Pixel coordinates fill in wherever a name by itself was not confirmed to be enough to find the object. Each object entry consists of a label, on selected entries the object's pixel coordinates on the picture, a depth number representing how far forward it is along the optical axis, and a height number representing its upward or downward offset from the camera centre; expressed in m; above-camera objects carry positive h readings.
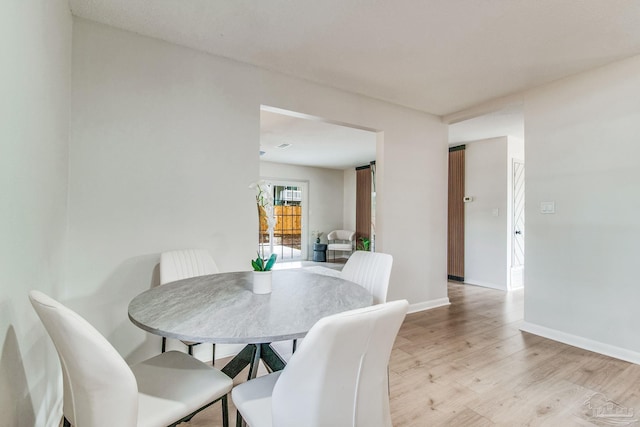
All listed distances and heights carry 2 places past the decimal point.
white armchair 7.46 -0.65
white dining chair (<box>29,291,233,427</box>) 0.83 -0.52
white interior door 4.71 -0.22
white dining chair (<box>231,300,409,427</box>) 0.80 -0.47
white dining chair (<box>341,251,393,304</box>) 1.94 -0.39
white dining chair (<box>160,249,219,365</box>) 1.93 -0.35
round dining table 1.00 -0.40
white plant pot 1.49 -0.34
